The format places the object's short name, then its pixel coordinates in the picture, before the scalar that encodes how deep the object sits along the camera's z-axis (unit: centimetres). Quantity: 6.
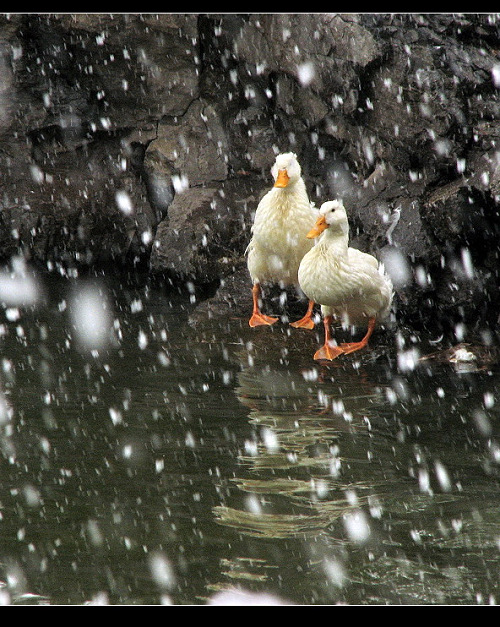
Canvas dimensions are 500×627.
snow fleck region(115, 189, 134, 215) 2209
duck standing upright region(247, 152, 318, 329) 1642
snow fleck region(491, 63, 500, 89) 1844
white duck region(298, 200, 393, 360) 1470
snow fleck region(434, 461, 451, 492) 1015
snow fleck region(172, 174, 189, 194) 2164
